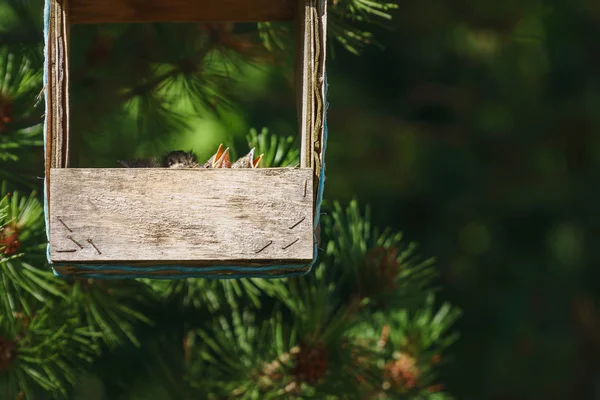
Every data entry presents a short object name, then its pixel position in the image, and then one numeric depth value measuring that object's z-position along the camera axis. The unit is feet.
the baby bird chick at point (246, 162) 10.06
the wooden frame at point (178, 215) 9.77
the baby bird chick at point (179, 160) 10.22
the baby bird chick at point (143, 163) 10.15
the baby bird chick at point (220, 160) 10.08
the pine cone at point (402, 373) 11.01
